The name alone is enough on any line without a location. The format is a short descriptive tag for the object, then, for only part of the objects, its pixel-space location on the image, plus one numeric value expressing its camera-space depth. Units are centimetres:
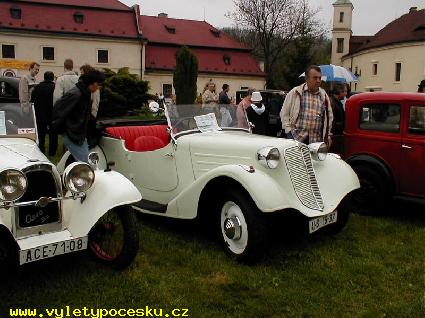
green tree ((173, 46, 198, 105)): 2322
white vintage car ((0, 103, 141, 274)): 338
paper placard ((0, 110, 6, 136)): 439
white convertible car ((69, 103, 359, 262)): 414
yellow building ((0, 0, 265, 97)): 3794
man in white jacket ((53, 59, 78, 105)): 768
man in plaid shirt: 592
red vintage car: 573
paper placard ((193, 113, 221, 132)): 535
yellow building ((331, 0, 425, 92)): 4631
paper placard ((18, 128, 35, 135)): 448
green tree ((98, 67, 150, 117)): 1803
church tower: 6291
